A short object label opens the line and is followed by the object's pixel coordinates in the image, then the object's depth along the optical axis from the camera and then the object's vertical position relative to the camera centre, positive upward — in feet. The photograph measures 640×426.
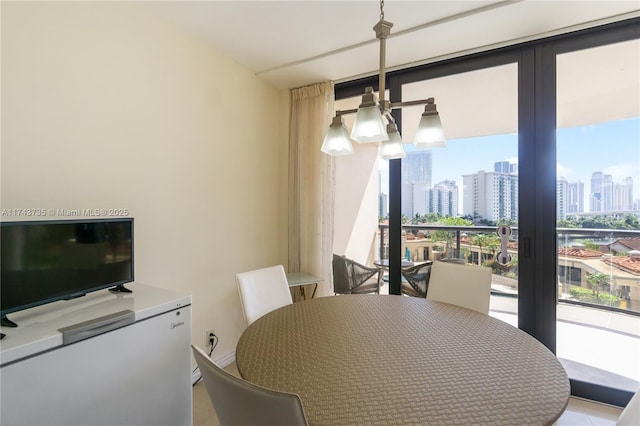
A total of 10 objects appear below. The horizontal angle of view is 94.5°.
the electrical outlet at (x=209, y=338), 7.95 -3.42
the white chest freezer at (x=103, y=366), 3.48 -2.12
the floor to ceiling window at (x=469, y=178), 7.98 +0.97
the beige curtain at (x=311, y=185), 9.73 +0.88
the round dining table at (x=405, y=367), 2.76 -1.84
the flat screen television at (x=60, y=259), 4.00 -0.74
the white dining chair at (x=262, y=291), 6.06 -1.75
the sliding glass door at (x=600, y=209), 6.85 +0.05
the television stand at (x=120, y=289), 5.52 -1.46
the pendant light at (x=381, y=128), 4.30 +1.28
